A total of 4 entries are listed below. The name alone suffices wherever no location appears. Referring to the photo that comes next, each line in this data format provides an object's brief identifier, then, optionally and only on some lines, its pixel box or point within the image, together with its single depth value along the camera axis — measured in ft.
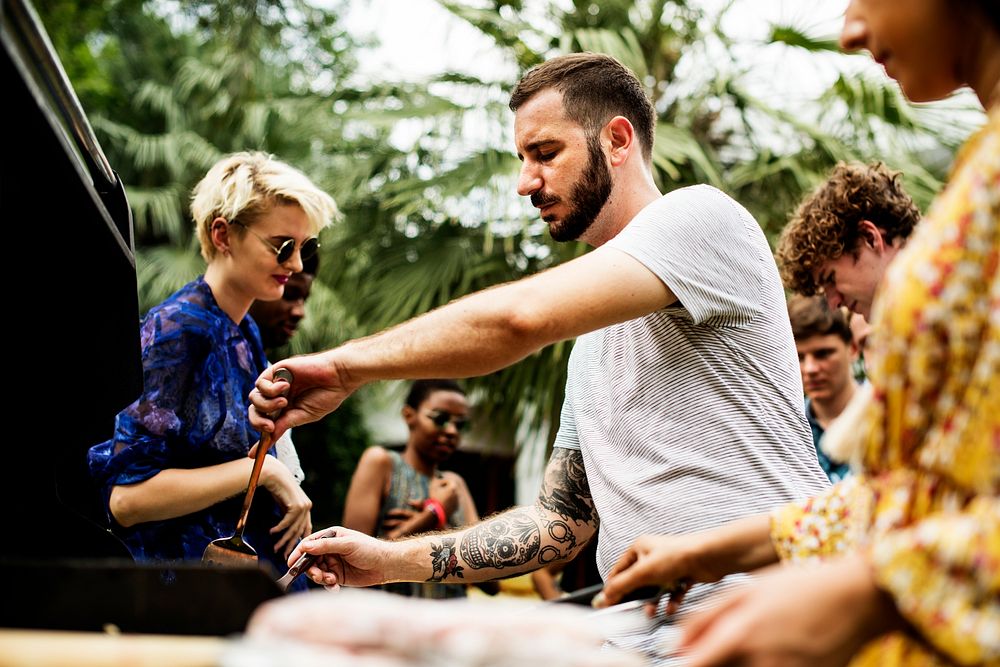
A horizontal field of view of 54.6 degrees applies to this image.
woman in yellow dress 2.81
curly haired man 9.05
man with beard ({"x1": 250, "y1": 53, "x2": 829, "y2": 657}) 5.24
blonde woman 7.98
